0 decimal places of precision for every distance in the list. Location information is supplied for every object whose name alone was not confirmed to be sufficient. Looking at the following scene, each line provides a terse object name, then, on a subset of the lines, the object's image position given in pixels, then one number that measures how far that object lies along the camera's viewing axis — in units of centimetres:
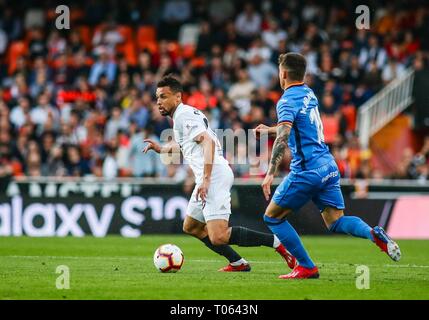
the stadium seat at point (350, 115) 2236
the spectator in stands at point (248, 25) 2466
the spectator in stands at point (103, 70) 2370
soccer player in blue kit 1007
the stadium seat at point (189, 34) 2543
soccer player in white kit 1073
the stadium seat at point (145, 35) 2567
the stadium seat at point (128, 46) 2469
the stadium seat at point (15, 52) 2527
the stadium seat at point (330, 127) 2130
